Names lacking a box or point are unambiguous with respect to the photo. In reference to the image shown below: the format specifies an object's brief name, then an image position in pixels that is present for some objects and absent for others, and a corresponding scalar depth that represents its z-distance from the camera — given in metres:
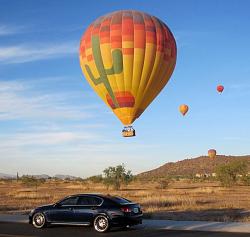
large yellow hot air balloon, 34.56
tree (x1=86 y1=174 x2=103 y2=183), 87.49
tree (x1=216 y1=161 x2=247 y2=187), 76.31
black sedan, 19.97
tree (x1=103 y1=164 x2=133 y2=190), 70.25
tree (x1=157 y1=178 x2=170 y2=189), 73.51
